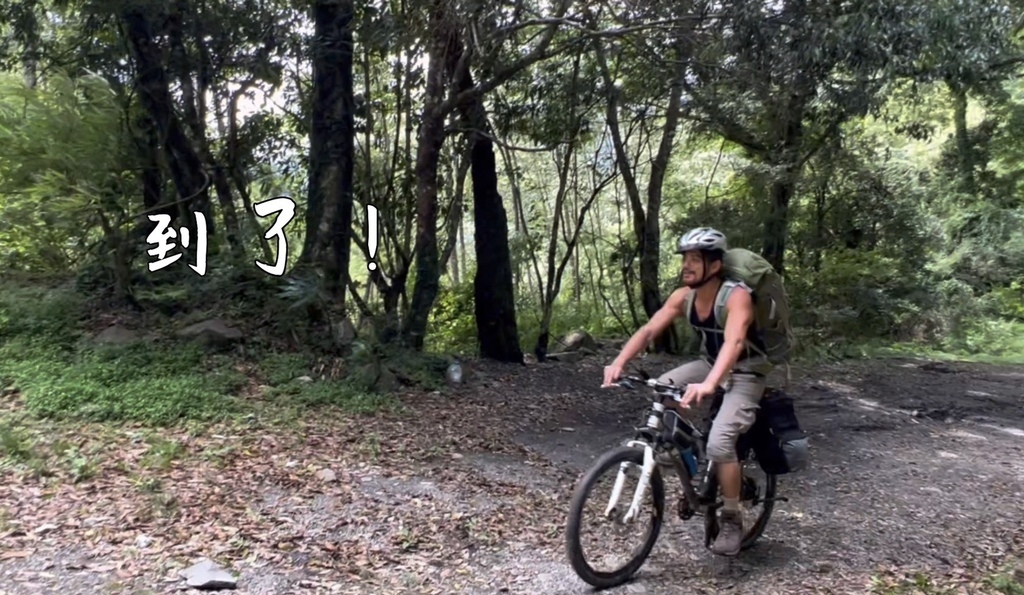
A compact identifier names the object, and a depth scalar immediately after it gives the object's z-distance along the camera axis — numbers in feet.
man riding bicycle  13.60
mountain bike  13.35
